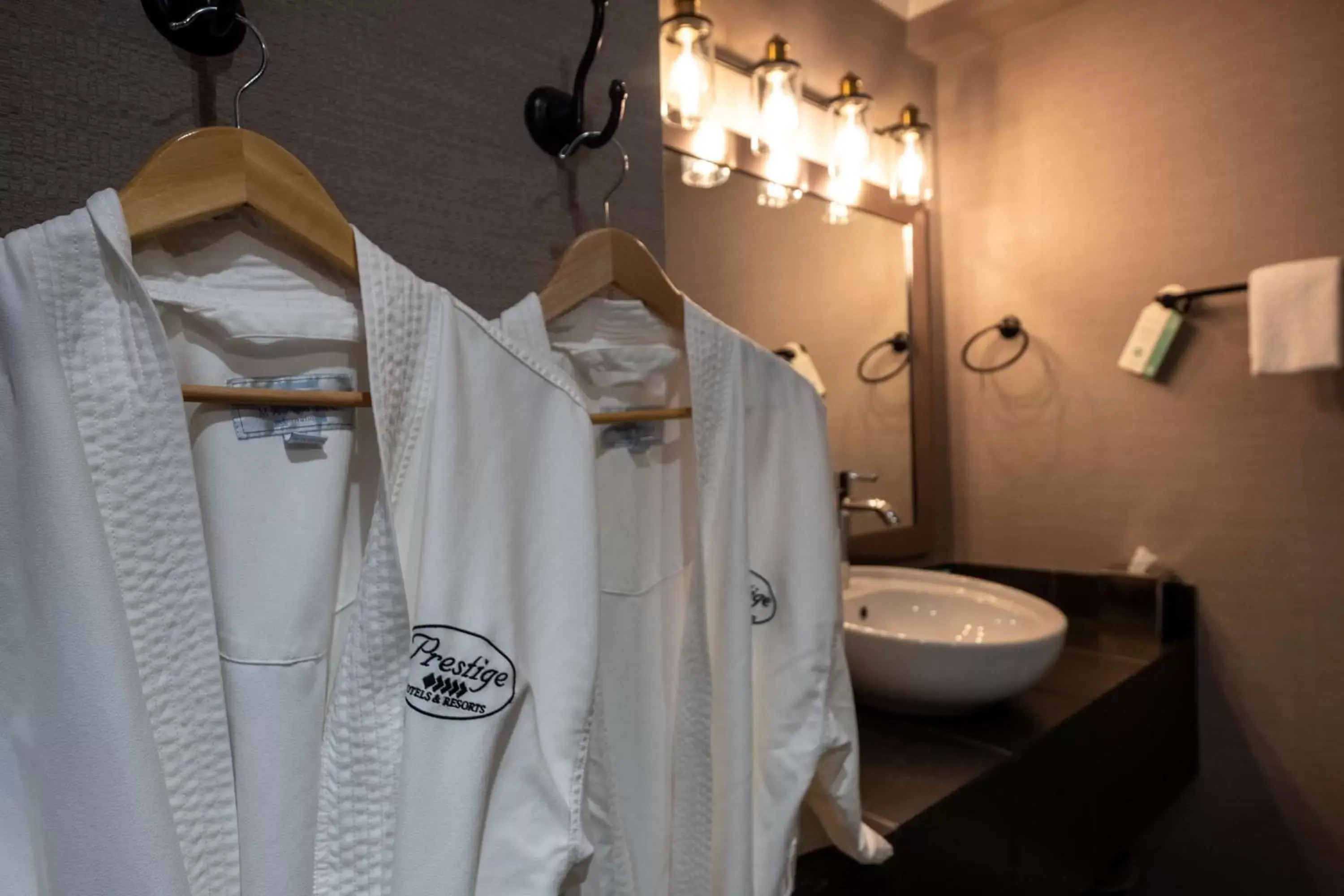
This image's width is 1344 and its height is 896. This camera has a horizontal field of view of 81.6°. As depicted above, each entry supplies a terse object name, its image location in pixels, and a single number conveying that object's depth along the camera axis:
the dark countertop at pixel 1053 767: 0.97
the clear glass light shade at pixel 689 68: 1.29
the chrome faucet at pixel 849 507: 1.47
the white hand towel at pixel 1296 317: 1.48
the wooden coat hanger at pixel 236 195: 0.49
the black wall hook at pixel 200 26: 0.62
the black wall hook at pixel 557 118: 0.84
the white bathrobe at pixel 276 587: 0.44
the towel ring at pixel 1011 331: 1.98
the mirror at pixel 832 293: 1.50
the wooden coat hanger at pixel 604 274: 0.74
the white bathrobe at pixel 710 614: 0.76
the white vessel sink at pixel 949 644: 1.13
